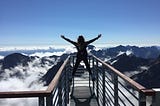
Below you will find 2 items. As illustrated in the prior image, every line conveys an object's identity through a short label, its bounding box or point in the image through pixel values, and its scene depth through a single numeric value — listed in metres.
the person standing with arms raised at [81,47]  4.98
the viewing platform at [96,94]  1.59
